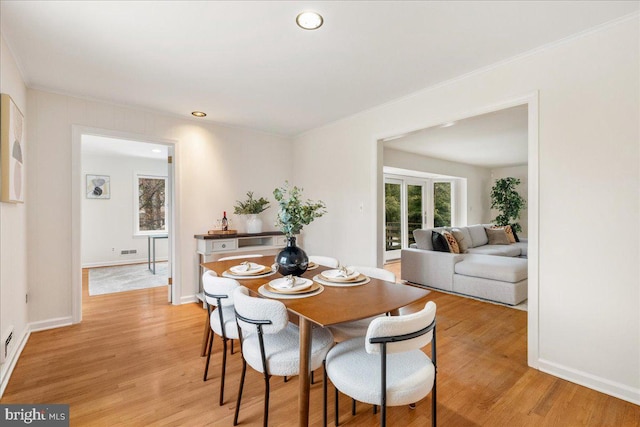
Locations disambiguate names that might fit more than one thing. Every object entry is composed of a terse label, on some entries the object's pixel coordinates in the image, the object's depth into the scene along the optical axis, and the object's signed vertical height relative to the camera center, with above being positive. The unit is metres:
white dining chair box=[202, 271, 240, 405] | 1.86 -0.59
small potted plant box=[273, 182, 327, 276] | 1.98 -0.10
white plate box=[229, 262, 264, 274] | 2.19 -0.43
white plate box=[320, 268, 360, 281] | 1.99 -0.43
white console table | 3.82 -0.45
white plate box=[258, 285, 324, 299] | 1.67 -0.47
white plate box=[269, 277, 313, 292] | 1.72 -0.44
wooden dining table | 1.40 -0.48
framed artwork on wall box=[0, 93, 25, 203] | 1.98 +0.44
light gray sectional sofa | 3.75 -0.84
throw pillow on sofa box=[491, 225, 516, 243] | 6.36 -0.46
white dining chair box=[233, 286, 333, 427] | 1.47 -0.73
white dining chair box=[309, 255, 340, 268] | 2.72 -0.47
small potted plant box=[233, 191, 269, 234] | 4.25 +0.00
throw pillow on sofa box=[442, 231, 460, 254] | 4.59 -0.50
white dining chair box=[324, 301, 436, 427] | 1.23 -0.73
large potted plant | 7.41 +0.21
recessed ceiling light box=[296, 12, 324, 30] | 1.87 +1.21
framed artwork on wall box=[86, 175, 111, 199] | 6.23 +0.52
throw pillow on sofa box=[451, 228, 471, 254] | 4.88 -0.49
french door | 7.13 +0.06
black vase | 2.02 -0.33
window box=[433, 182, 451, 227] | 7.77 +0.18
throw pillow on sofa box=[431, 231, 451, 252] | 4.54 -0.50
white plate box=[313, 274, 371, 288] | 1.91 -0.47
